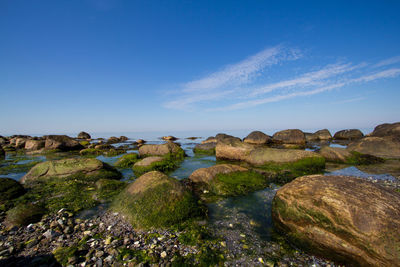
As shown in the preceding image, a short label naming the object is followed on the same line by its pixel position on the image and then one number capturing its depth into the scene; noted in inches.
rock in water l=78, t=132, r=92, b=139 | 2263.8
